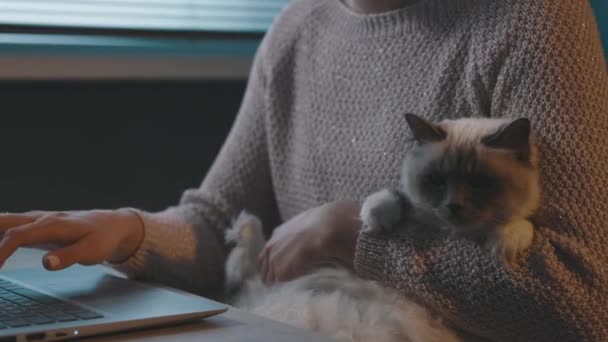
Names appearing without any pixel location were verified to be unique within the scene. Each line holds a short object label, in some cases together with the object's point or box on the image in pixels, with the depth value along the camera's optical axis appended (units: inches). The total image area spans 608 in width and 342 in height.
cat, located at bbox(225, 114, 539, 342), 47.3
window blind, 69.2
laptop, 42.3
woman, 47.8
